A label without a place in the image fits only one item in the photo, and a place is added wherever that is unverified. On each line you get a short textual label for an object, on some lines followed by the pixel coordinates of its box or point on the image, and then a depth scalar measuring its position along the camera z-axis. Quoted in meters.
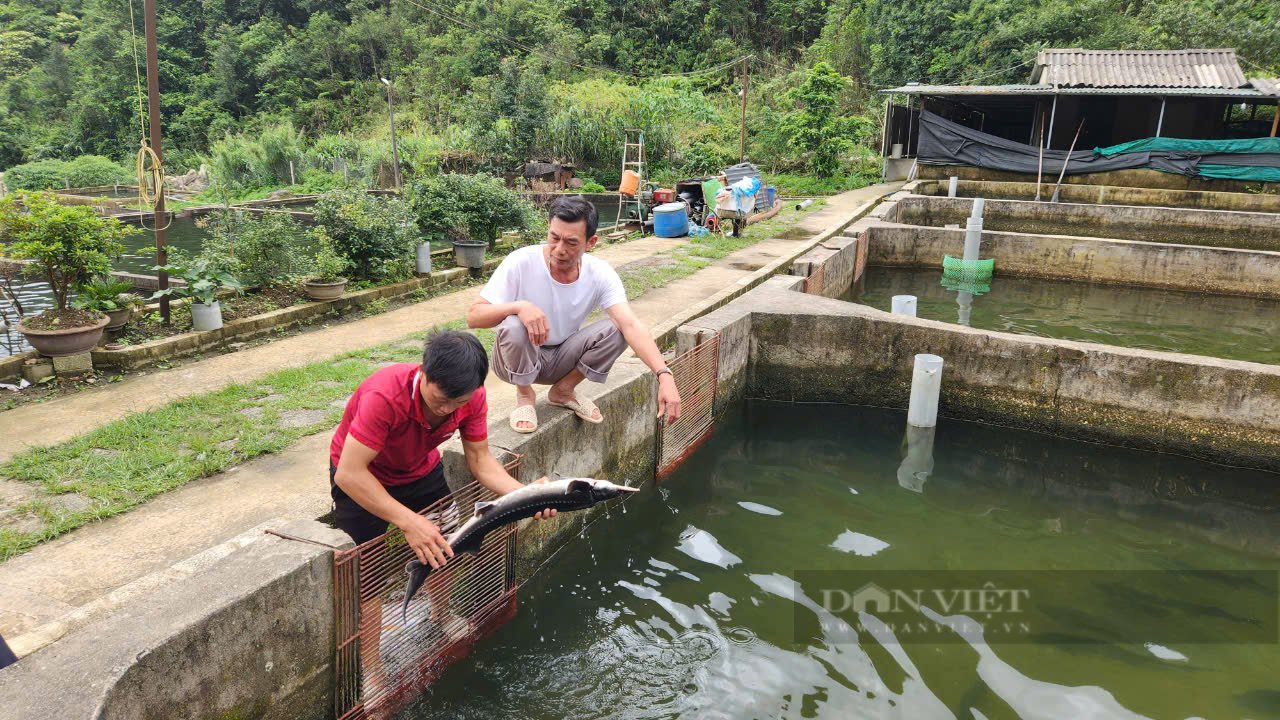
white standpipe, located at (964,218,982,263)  12.37
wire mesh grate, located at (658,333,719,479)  5.64
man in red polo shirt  2.74
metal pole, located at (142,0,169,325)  7.16
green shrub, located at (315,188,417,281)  9.09
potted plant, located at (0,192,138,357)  6.19
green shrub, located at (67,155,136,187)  29.52
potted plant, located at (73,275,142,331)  6.73
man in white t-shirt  3.88
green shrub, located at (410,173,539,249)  10.71
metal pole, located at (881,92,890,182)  22.58
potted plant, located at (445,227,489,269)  10.81
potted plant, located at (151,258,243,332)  7.21
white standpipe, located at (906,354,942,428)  6.15
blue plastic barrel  14.02
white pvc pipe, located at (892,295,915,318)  8.16
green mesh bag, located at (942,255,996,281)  12.51
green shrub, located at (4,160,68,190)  28.72
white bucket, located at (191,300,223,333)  7.21
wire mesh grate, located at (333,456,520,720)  3.16
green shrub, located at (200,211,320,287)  8.53
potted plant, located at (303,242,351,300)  8.34
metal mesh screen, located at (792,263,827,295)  8.83
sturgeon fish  2.95
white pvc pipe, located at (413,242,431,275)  9.78
